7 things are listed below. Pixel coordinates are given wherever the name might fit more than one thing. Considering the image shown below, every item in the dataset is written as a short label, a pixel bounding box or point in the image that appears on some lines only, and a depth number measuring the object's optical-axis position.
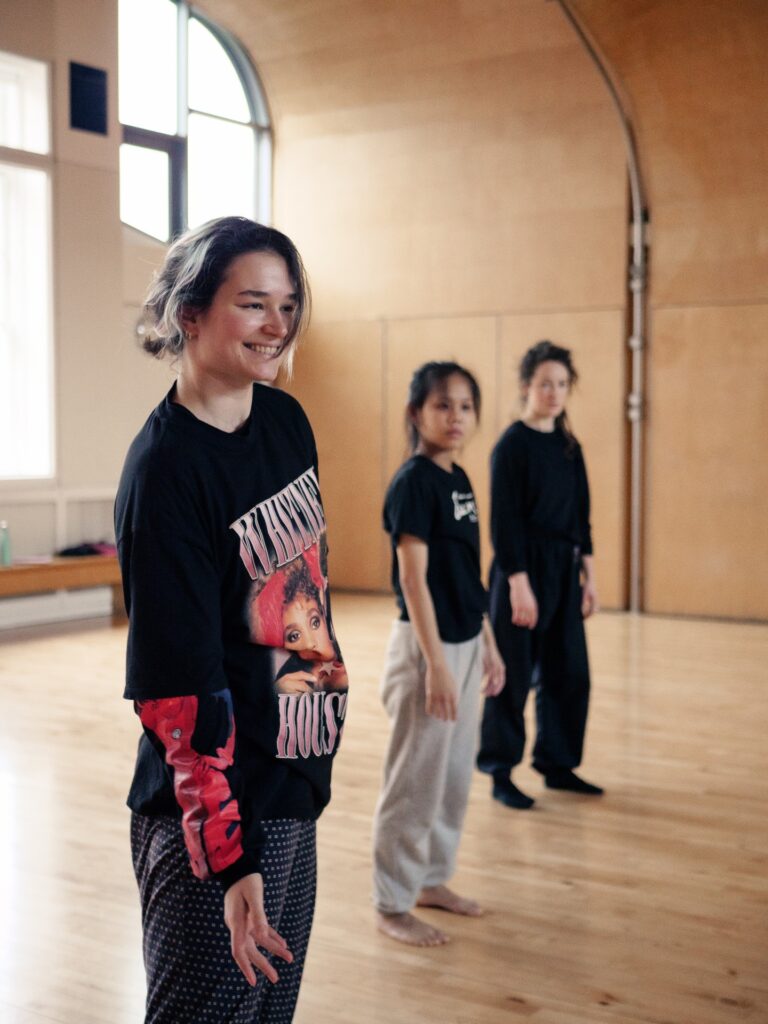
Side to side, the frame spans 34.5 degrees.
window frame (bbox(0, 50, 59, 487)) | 8.12
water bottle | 7.97
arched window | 9.31
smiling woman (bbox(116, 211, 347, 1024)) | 1.39
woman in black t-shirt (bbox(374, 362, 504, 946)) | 2.92
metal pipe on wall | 8.47
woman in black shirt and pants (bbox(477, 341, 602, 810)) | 4.03
